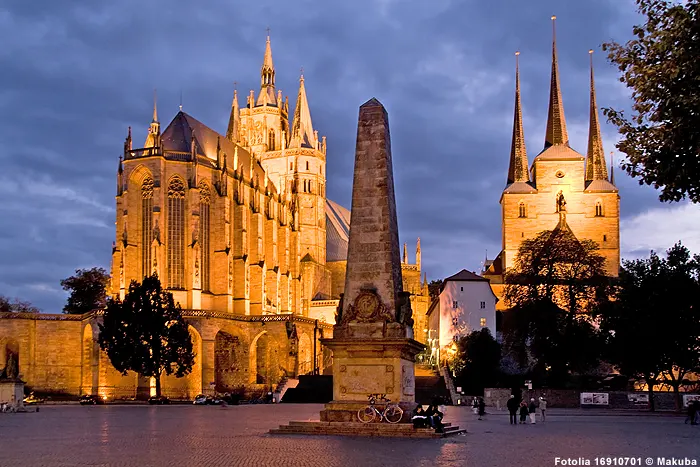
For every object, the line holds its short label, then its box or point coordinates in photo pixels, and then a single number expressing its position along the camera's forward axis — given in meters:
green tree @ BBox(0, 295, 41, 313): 96.00
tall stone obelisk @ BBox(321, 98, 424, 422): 23.56
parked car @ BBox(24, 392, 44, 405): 60.58
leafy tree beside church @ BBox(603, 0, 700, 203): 15.02
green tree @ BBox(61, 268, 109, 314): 93.81
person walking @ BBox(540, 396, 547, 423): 37.19
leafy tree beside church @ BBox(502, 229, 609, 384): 58.56
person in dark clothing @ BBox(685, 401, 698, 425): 33.56
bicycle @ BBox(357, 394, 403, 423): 23.30
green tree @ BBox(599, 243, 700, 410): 49.28
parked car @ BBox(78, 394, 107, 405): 61.24
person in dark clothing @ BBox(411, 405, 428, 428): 23.36
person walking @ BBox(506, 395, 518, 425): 34.84
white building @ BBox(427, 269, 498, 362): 82.69
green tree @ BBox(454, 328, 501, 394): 70.69
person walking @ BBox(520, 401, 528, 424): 34.61
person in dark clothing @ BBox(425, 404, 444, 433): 23.70
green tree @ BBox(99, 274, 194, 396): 60.62
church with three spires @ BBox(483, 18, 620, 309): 101.19
